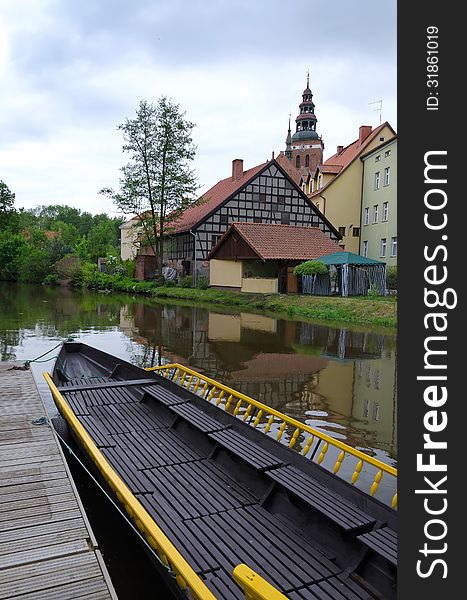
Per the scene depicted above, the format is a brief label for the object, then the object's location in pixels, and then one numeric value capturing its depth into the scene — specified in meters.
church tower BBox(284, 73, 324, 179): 63.03
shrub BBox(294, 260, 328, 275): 26.19
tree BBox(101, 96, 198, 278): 36.38
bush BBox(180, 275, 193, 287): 35.47
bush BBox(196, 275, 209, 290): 33.31
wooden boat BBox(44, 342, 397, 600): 3.36
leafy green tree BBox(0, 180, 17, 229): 49.12
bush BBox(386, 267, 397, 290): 26.81
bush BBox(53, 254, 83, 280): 50.53
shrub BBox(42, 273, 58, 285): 53.19
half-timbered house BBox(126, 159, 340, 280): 34.88
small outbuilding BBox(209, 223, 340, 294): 29.17
